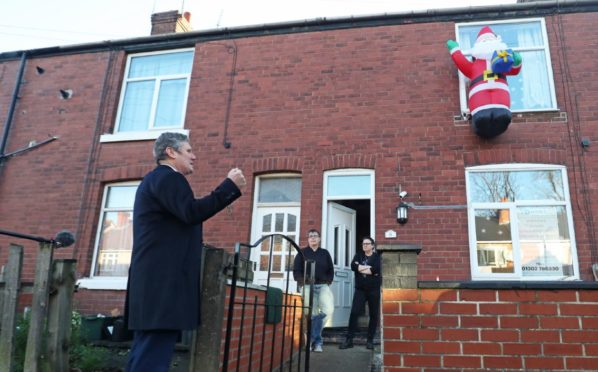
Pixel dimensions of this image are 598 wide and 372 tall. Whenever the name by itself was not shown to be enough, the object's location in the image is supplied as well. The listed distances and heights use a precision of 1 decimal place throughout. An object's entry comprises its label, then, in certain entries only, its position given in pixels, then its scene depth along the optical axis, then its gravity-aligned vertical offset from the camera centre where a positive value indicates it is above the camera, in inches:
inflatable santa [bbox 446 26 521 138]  272.2 +141.6
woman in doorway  238.4 +9.0
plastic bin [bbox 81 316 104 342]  211.6 -13.4
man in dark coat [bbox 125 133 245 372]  94.0 +8.4
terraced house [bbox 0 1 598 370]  276.7 +114.1
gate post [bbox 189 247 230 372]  123.0 -4.0
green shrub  164.6 -21.2
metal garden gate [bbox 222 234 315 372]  124.0 -3.1
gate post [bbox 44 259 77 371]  142.6 -6.2
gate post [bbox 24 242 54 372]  139.2 -3.9
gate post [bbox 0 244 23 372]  140.7 -3.5
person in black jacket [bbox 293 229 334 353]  235.1 +11.1
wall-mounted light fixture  280.4 +60.3
